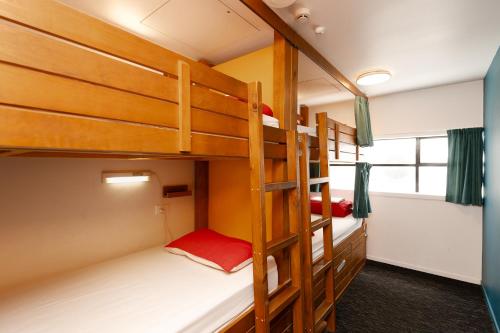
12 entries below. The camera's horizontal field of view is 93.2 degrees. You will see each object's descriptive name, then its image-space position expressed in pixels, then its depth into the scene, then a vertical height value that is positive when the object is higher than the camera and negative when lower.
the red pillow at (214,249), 1.78 -0.72
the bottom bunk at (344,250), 2.38 -1.11
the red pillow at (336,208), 3.57 -0.69
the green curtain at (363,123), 3.45 +0.61
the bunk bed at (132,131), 0.76 +0.15
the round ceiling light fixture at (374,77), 2.91 +1.08
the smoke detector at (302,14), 1.77 +1.14
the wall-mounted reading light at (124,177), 2.08 -0.11
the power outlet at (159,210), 2.48 -0.48
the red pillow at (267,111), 1.91 +0.43
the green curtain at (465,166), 3.04 -0.04
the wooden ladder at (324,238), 1.85 -0.65
